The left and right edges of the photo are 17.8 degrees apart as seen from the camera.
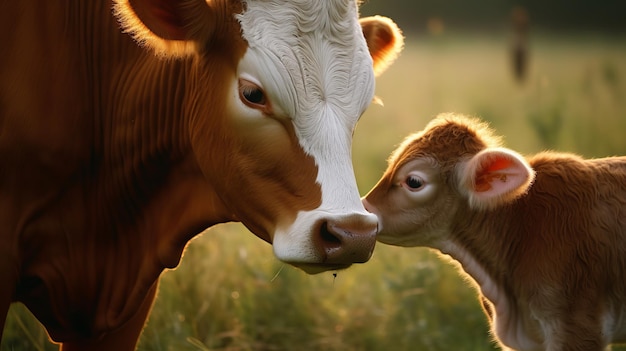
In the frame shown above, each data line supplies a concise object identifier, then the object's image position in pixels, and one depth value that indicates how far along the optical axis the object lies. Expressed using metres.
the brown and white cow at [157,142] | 6.68
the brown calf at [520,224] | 9.33
